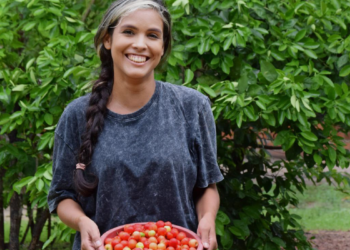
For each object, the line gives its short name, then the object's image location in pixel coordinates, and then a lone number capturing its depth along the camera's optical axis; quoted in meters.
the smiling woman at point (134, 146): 2.24
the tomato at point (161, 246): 2.10
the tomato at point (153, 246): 2.09
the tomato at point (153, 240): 2.09
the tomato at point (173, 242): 2.12
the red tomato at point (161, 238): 2.10
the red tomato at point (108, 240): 2.13
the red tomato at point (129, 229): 2.15
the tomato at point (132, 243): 2.08
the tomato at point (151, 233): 2.12
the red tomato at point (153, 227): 2.15
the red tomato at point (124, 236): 2.12
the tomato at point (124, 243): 2.08
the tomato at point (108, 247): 2.10
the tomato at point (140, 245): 2.10
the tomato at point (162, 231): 2.13
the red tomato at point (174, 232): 2.15
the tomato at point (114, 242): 2.10
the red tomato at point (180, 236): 2.15
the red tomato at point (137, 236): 2.12
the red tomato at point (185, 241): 2.13
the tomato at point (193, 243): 2.13
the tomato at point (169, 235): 2.12
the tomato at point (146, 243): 2.11
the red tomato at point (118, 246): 2.08
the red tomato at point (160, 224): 2.17
